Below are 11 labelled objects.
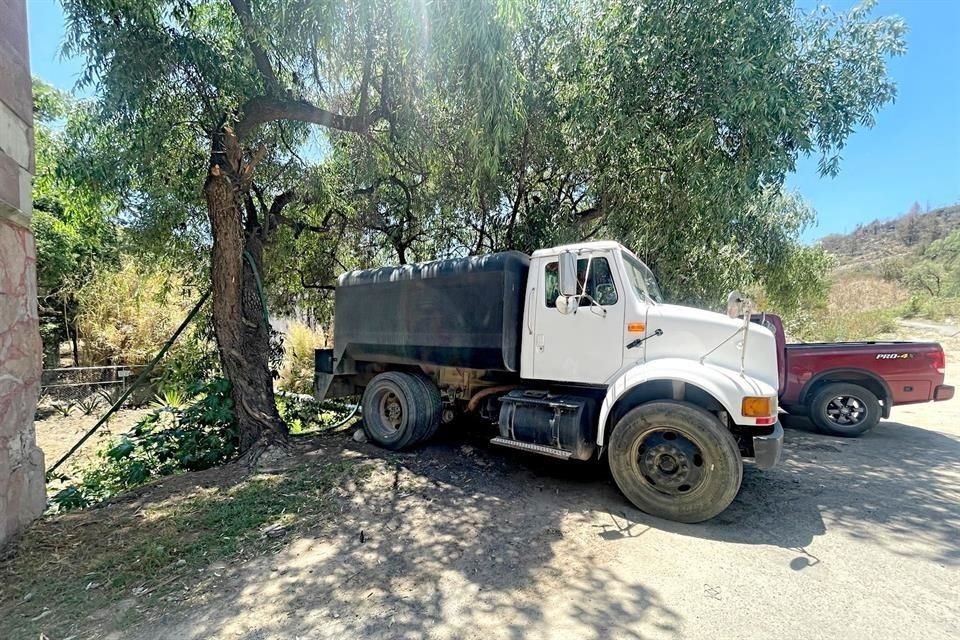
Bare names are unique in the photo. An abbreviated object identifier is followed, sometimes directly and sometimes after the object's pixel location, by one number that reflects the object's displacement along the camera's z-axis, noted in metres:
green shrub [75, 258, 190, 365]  11.52
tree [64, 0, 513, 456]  4.35
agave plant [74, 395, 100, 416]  10.21
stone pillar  2.93
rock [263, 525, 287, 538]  3.32
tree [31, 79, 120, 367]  5.80
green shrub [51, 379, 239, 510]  5.26
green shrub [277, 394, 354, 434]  7.54
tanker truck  3.56
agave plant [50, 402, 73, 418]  9.82
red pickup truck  6.04
